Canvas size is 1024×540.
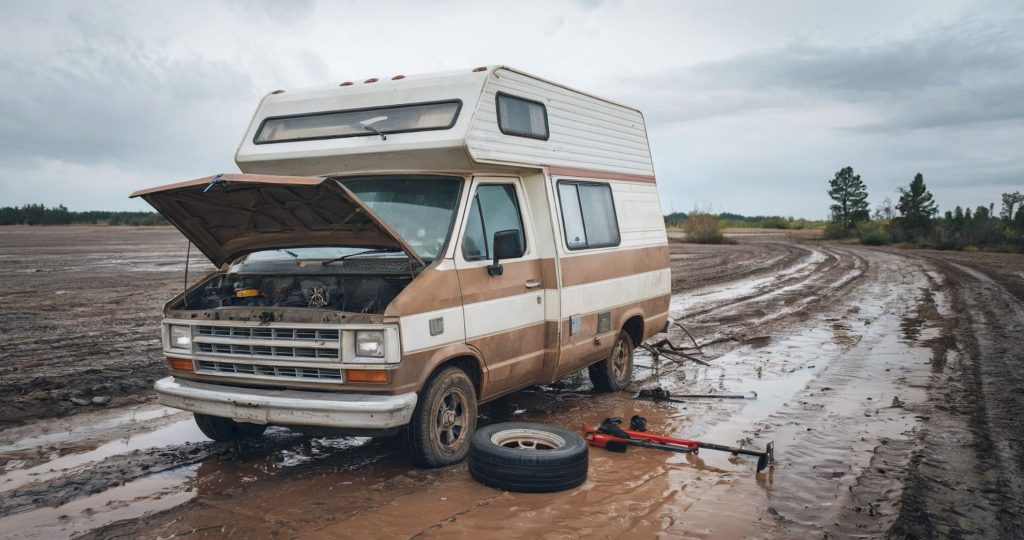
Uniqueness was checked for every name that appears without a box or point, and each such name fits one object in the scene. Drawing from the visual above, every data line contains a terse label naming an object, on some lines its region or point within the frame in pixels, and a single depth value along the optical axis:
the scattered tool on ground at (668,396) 8.20
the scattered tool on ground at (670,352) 10.23
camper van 5.18
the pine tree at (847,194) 66.31
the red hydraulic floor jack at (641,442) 5.80
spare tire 5.17
